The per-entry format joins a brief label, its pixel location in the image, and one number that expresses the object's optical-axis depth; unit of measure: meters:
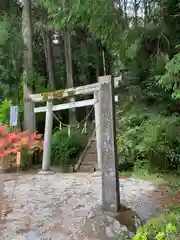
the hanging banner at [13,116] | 5.32
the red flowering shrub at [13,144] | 5.80
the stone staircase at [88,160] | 5.99
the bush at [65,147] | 6.53
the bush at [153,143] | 5.06
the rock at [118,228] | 2.69
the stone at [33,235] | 2.71
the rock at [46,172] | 5.48
